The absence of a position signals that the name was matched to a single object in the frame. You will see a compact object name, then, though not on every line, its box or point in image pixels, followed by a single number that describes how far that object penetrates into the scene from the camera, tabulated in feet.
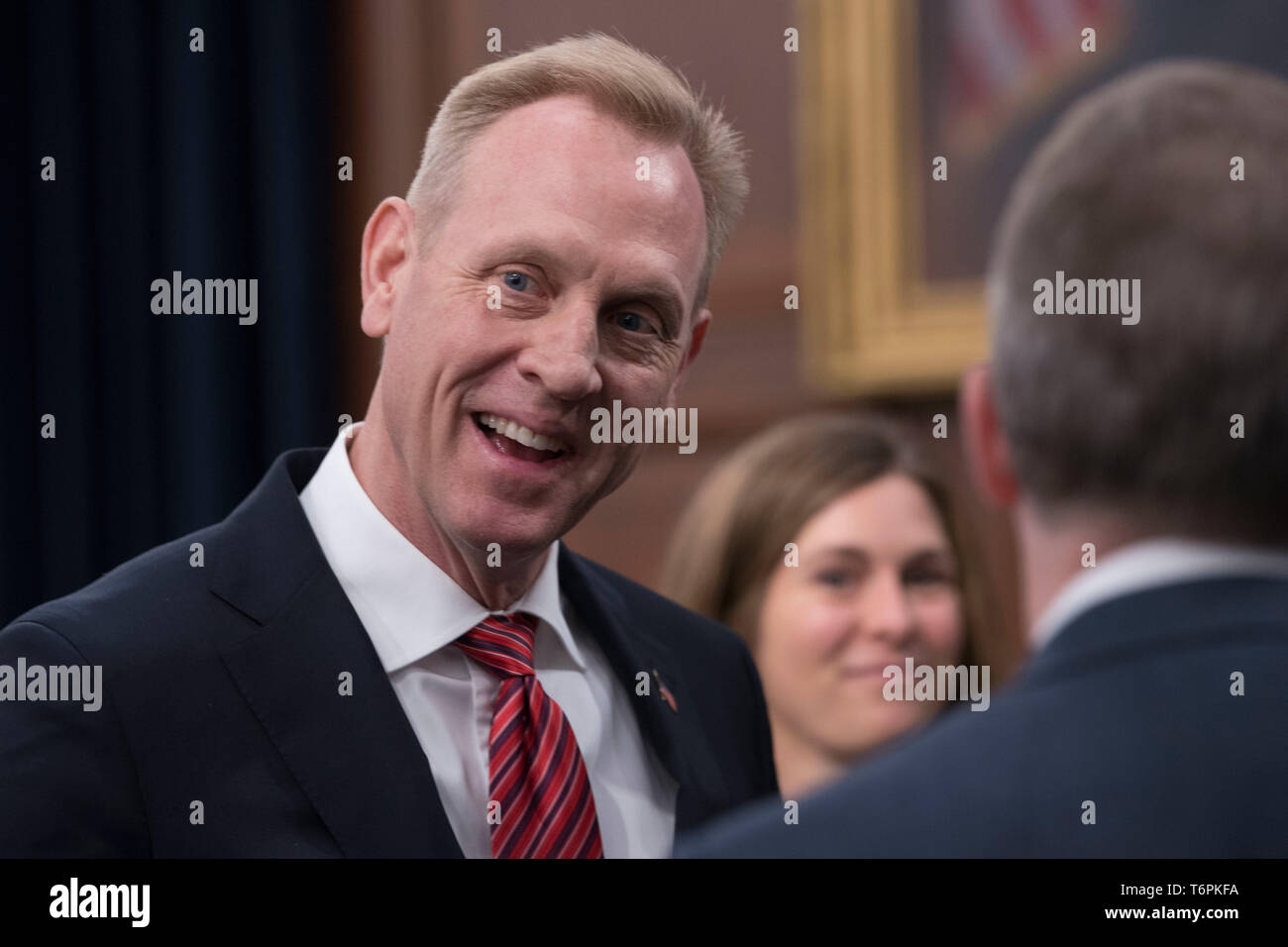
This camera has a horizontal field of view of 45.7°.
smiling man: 5.09
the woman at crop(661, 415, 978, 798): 9.19
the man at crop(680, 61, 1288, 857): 3.36
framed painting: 12.25
